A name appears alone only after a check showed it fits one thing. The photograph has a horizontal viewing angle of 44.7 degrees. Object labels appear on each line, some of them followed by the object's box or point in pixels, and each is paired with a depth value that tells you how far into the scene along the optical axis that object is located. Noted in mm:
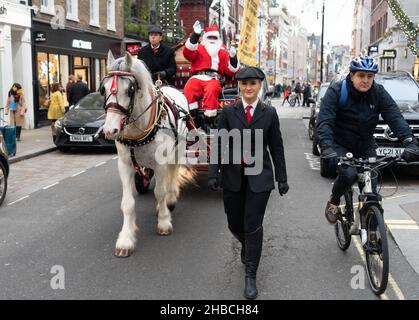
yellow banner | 13381
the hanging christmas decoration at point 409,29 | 16859
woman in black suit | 4387
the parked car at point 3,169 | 7641
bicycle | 4293
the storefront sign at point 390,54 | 25606
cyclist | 4738
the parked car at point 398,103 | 9203
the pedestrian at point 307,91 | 37250
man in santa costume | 7629
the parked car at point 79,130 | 13477
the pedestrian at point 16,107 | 15500
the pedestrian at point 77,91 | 17562
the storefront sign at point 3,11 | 17203
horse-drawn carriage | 7602
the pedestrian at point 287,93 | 46847
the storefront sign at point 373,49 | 27791
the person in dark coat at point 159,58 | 7750
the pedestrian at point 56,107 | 16500
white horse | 4941
